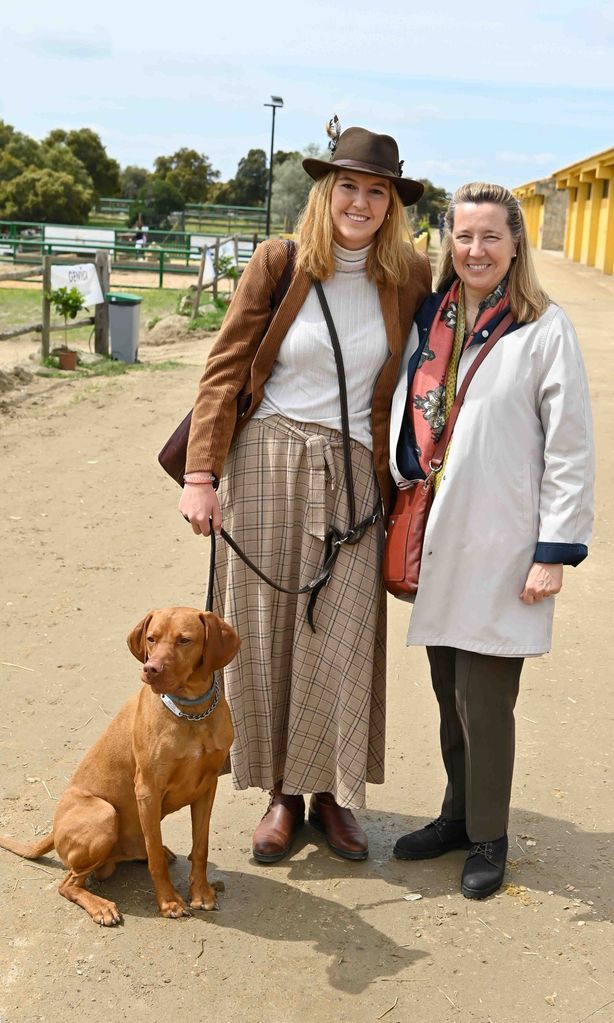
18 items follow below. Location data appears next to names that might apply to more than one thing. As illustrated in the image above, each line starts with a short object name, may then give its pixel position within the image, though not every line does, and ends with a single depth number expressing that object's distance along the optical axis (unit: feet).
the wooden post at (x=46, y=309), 44.22
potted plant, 44.59
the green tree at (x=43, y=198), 147.54
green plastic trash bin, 47.03
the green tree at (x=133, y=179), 237.45
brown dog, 9.78
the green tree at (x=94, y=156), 192.54
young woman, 10.98
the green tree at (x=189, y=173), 224.74
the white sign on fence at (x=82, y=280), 45.91
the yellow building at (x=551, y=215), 176.96
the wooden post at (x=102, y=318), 47.67
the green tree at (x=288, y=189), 174.96
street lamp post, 117.91
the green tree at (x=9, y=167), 154.51
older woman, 10.21
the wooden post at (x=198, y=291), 63.67
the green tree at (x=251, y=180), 238.07
